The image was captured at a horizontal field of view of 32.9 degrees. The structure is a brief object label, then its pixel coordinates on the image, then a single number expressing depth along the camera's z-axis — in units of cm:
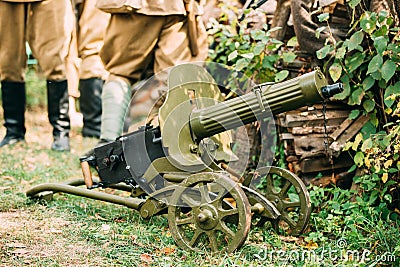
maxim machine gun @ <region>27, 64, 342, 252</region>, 361
